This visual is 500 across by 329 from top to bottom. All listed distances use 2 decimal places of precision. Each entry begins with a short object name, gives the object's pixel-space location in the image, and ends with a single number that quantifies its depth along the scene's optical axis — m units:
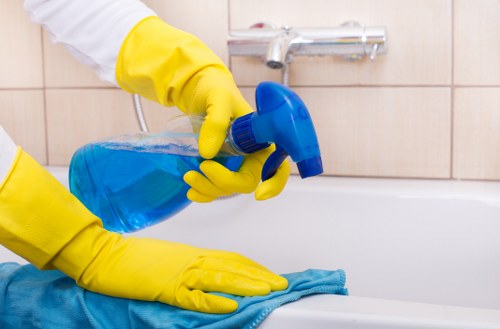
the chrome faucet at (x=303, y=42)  1.31
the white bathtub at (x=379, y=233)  1.34
